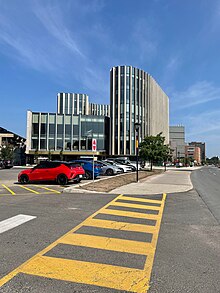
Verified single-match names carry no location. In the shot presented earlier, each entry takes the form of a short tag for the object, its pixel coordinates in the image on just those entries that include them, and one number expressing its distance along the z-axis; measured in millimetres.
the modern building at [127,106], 75625
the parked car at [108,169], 25172
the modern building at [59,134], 71500
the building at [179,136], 139188
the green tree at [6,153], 55731
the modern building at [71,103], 111750
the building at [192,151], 166625
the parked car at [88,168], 20594
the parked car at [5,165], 43509
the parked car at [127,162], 30672
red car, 15875
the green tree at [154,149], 34250
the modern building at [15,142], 73069
